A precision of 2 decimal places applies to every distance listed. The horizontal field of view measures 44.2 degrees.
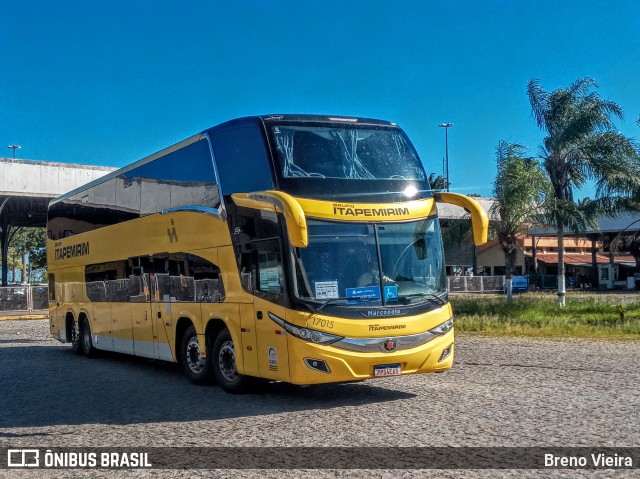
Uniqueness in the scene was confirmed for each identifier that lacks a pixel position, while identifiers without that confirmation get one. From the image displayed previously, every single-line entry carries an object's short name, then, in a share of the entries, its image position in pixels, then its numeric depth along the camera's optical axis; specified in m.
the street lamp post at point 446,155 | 67.81
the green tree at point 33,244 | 70.56
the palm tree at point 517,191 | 28.17
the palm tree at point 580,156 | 27.27
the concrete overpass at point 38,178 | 34.62
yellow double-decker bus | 10.05
